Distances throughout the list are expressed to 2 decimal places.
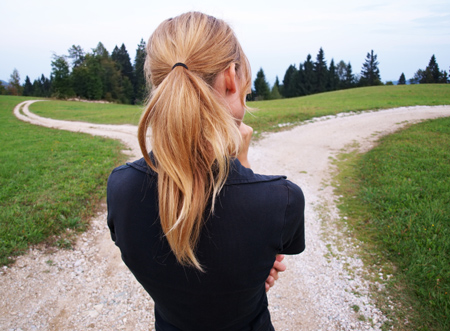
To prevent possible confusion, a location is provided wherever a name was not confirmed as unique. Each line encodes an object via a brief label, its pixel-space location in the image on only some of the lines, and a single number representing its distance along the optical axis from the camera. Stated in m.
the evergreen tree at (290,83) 73.62
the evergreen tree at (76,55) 60.97
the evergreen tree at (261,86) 69.69
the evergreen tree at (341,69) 82.19
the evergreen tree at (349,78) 75.06
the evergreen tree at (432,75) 67.00
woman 0.93
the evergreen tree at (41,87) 83.44
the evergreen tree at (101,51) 62.87
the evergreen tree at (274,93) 73.38
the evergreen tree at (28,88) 92.85
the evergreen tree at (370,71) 74.50
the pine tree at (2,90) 70.31
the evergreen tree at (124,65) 61.72
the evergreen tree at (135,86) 61.26
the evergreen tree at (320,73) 70.50
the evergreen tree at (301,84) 71.38
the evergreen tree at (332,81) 70.81
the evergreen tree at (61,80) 53.12
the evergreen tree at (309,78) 70.81
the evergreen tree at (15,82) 80.19
